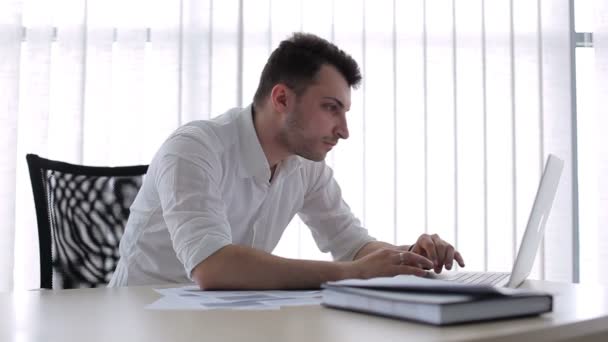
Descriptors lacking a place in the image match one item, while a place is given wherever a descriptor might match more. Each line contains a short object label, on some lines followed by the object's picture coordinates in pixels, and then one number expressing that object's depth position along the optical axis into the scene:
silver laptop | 1.07
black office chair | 1.65
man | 1.21
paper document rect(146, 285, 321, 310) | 0.90
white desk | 0.64
